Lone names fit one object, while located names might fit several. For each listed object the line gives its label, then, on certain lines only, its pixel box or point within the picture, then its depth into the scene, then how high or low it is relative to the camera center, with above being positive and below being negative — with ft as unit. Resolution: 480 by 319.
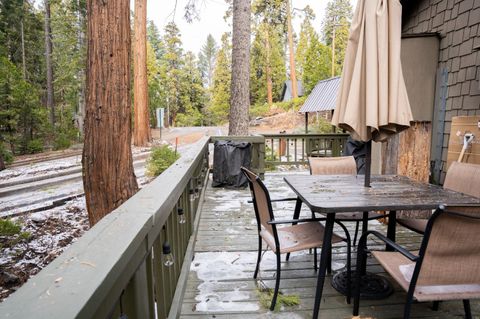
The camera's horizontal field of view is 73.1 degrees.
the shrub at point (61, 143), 54.35 -3.79
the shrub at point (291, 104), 80.31 +5.74
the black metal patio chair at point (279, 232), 7.18 -2.69
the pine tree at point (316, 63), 101.30 +20.00
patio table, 6.66 -1.58
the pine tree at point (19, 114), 44.06 +0.86
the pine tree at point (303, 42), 121.72 +31.80
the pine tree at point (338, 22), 121.39 +43.26
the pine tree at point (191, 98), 131.34 +10.41
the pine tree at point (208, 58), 215.31 +44.37
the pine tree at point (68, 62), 68.47 +13.27
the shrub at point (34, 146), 50.67 -4.11
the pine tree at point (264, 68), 93.62 +18.21
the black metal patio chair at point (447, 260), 5.02 -2.17
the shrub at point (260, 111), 98.78 +4.20
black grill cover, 19.22 -2.26
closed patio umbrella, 7.48 +1.17
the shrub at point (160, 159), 29.81 -3.45
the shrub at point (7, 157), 40.50 -4.75
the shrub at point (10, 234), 17.62 -6.40
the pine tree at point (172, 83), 125.80 +15.60
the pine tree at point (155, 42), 157.83 +39.69
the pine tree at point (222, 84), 114.73 +14.43
